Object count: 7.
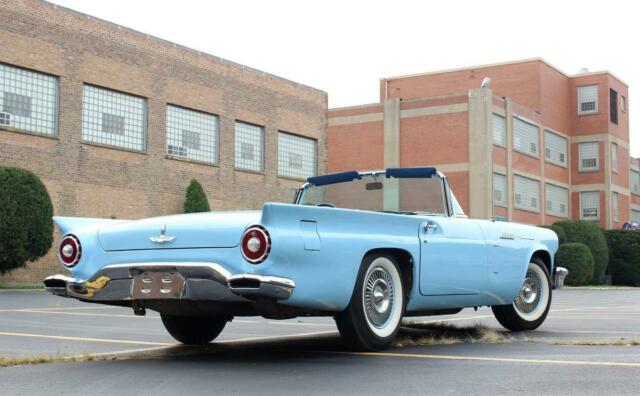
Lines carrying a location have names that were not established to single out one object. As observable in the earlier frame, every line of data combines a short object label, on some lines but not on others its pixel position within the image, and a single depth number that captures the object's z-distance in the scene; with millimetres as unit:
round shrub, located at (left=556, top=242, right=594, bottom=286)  38278
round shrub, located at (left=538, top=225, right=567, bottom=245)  40400
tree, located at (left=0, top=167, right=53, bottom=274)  23969
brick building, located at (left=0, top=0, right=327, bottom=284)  26838
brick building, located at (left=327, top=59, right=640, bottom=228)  45188
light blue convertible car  6277
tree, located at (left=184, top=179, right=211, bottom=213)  31766
